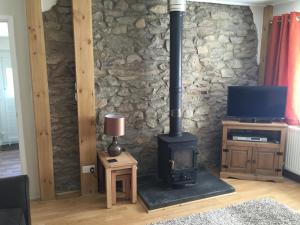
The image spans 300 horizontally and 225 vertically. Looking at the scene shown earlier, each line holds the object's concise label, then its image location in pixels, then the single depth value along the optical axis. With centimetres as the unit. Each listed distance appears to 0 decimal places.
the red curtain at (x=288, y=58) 330
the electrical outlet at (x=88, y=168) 298
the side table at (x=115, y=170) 270
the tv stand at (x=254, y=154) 332
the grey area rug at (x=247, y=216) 250
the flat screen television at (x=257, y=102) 338
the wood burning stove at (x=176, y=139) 296
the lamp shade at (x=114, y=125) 278
